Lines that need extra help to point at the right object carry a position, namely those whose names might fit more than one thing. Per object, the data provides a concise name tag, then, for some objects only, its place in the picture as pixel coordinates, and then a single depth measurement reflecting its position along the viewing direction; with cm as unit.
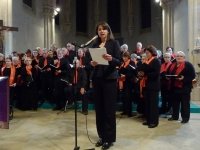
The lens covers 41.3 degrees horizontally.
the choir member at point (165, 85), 627
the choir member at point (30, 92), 726
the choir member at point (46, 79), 754
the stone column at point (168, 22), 1266
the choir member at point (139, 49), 795
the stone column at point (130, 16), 1847
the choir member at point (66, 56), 758
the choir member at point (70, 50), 825
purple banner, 314
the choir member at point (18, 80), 707
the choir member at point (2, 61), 723
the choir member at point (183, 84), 551
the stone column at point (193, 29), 866
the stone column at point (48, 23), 1443
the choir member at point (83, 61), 739
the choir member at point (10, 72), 668
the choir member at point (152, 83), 513
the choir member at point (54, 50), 817
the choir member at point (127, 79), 625
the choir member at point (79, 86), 662
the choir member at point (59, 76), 712
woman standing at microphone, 359
